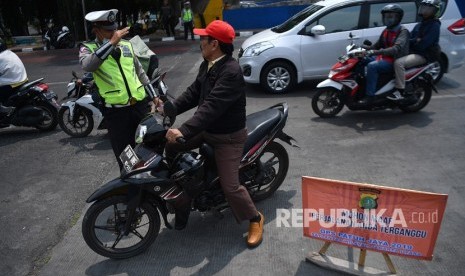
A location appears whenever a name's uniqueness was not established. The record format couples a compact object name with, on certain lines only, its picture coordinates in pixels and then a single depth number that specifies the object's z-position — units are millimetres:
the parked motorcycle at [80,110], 6223
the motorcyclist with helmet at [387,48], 6051
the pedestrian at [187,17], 18188
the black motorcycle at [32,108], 6672
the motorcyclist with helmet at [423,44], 6145
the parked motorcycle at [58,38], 17812
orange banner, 2768
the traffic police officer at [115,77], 3586
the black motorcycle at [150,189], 3207
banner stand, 3035
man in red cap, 3102
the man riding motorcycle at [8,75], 6431
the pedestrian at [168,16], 19886
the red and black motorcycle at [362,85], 6324
